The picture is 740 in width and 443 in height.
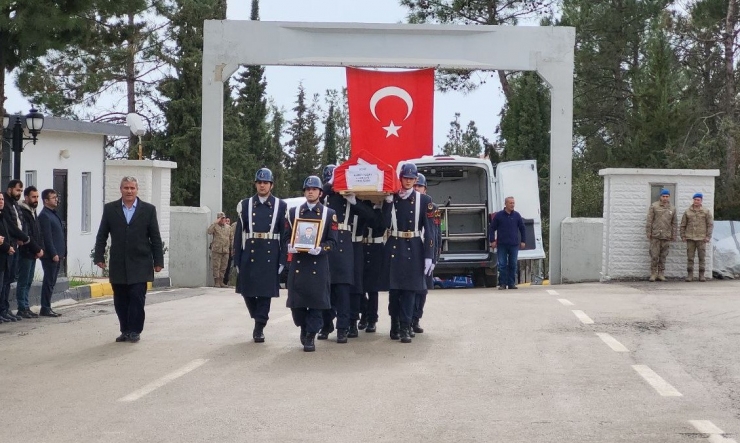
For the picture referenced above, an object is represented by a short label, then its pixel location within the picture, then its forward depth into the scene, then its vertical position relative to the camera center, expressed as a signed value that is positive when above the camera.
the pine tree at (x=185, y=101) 52.59 +4.70
